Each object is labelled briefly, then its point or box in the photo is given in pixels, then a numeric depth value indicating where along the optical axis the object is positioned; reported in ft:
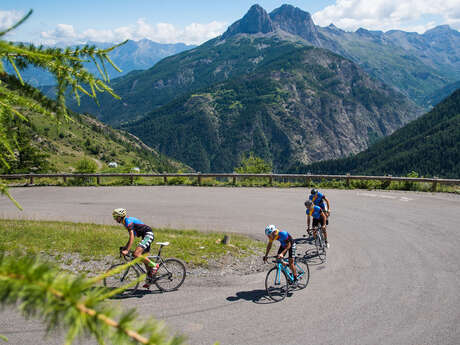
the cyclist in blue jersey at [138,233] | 28.81
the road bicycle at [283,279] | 30.56
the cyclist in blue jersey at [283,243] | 30.14
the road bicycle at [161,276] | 30.50
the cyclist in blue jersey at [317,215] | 41.21
